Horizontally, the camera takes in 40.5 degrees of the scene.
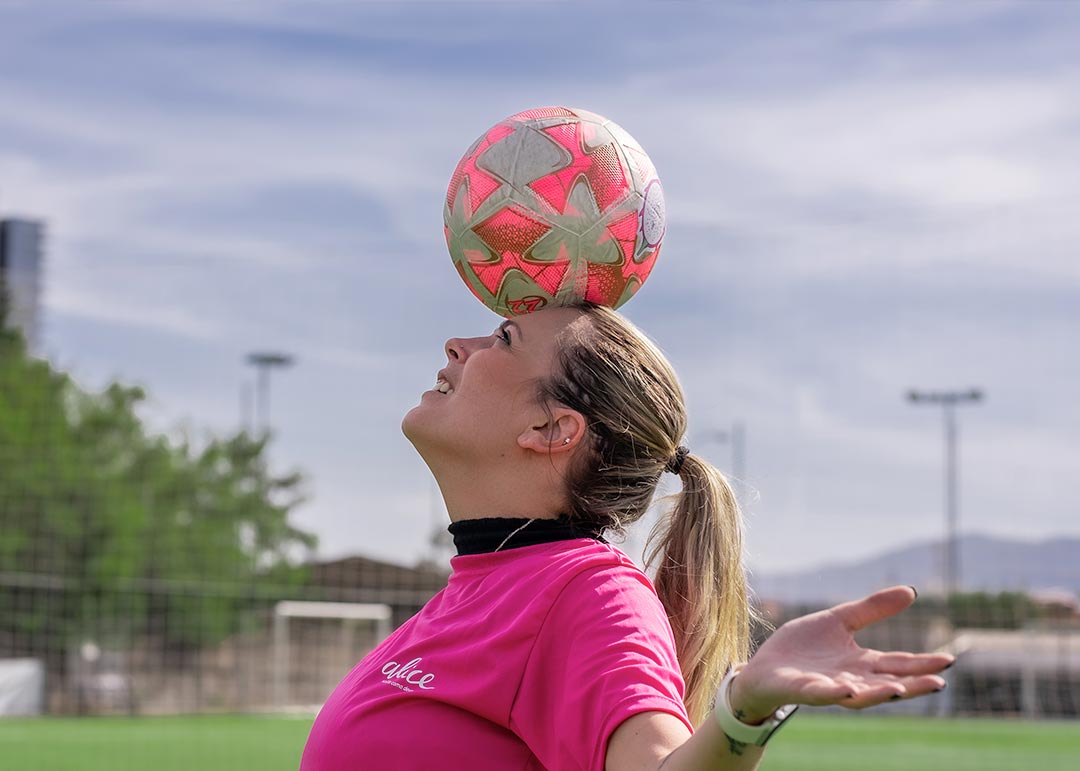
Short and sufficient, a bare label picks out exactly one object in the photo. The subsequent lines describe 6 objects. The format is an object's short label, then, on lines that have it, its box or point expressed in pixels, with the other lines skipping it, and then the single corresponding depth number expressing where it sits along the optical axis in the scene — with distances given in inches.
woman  63.9
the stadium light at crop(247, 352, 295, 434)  641.0
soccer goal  826.2
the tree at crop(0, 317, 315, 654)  726.5
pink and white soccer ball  92.0
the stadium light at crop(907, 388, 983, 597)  621.6
